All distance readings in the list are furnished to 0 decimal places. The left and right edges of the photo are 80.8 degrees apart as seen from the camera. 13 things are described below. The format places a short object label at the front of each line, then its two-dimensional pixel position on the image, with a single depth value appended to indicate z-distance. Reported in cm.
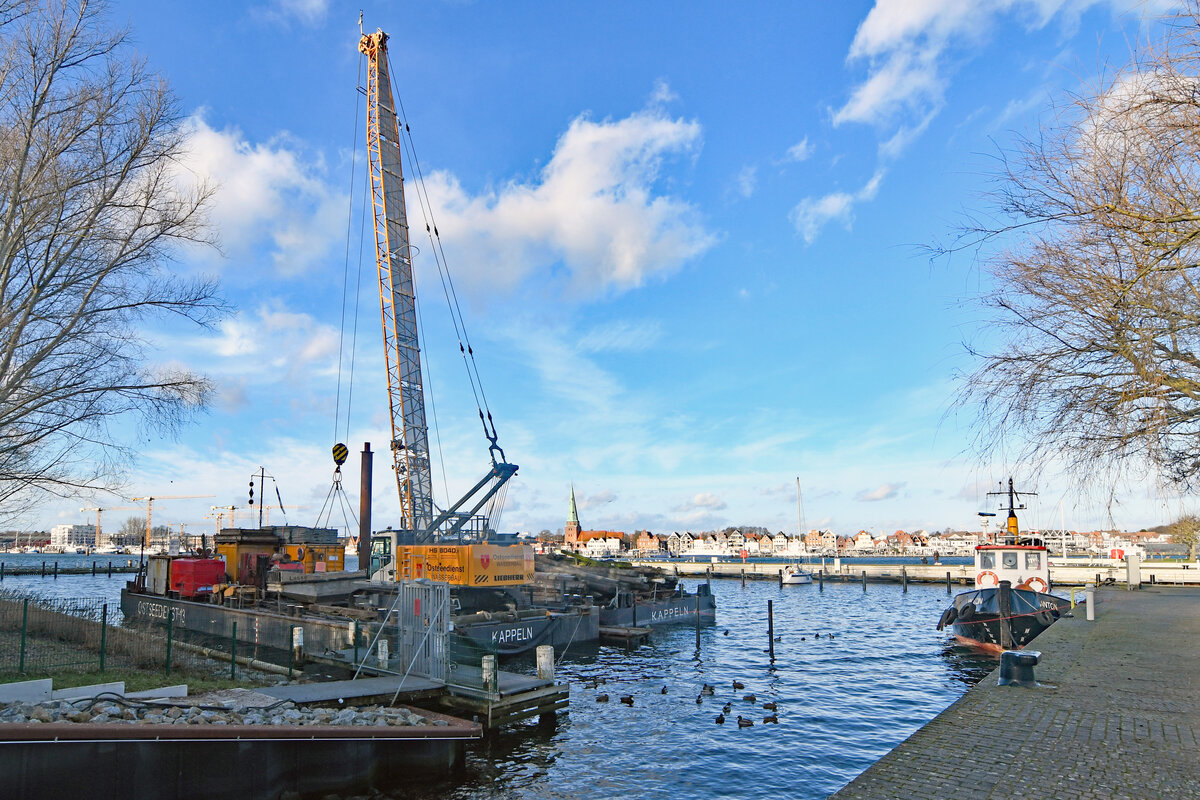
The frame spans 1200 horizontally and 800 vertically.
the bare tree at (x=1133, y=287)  791
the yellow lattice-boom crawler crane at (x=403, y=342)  5138
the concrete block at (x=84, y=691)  1463
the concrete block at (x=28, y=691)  1408
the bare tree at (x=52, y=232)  1634
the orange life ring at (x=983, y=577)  3572
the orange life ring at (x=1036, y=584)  3488
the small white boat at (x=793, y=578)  8212
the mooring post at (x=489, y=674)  1741
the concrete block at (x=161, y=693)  1426
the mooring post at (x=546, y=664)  1961
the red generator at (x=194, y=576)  4016
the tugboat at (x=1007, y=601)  3083
